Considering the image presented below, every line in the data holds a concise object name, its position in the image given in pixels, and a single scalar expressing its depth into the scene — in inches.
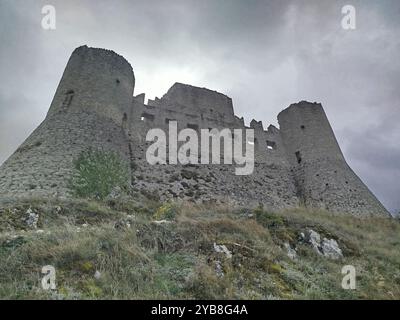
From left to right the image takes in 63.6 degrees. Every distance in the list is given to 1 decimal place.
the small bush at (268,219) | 308.7
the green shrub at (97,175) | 429.7
